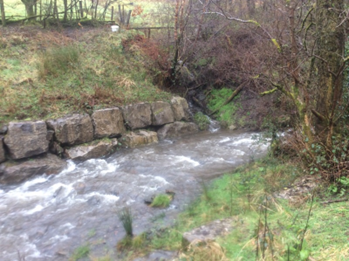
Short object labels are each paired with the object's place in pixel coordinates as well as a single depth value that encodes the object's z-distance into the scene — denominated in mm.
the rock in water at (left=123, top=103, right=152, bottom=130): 10461
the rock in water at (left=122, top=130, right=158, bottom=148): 10039
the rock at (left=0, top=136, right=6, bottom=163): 7801
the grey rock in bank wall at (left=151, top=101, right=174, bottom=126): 11109
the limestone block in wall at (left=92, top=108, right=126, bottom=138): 9595
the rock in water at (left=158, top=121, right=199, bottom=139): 11078
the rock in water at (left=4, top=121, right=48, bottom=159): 7965
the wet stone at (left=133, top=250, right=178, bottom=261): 4136
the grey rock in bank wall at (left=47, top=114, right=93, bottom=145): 8797
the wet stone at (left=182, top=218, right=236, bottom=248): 3979
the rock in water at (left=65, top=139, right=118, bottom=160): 8875
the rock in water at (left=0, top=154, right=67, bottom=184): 7660
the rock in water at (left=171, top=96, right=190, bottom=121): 11841
